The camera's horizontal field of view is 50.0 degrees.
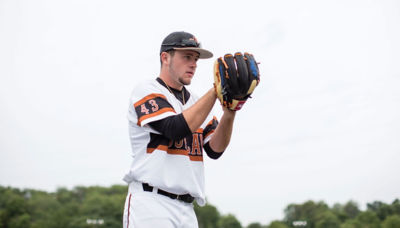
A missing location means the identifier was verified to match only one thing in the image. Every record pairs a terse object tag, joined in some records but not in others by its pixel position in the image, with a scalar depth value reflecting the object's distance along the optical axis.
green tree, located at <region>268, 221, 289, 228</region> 97.19
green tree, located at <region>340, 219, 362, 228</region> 80.00
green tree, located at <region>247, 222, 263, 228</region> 112.88
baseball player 3.96
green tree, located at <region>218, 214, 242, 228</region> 109.88
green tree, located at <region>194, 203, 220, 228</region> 105.14
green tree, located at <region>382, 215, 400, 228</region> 57.38
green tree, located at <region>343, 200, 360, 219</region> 103.06
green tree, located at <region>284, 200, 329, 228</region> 92.62
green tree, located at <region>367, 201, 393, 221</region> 64.00
